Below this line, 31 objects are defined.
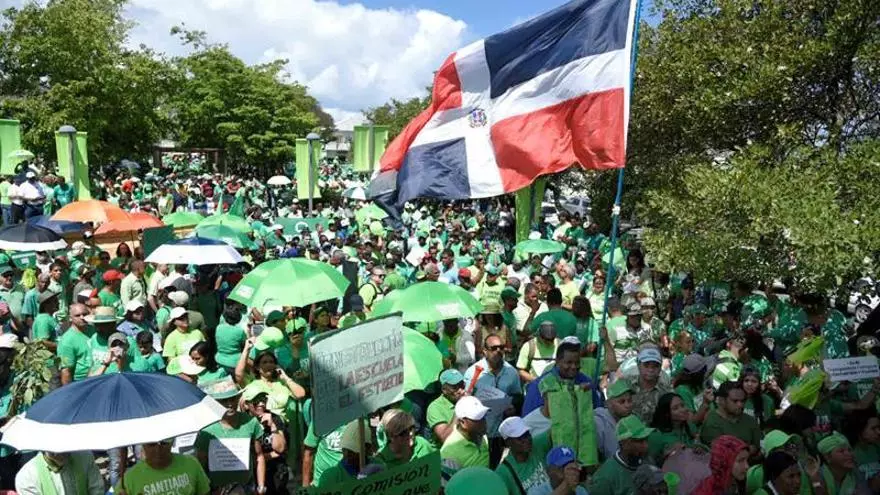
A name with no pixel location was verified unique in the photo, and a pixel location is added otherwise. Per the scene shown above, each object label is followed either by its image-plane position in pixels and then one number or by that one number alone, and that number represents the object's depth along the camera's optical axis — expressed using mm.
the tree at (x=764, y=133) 7809
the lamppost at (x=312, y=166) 20516
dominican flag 7312
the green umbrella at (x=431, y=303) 8094
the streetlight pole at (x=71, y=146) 17328
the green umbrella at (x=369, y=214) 19703
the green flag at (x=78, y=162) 17609
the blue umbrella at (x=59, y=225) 13531
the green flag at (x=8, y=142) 17859
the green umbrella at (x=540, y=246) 14117
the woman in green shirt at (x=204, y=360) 6751
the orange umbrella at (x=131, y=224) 13195
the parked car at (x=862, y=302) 8688
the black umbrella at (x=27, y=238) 10938
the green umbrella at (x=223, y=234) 12703
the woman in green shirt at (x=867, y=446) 6047
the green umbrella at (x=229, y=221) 13875
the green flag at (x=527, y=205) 9664
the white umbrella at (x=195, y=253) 10211
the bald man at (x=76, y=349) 7547
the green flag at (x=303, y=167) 21234
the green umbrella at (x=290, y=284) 8344
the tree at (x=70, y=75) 30953
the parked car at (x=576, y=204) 34928
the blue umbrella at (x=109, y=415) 4434
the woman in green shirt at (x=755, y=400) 6457
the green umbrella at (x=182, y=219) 14727
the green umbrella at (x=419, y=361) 6617
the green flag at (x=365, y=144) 23219
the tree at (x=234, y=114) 46844
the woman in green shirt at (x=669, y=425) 5742
